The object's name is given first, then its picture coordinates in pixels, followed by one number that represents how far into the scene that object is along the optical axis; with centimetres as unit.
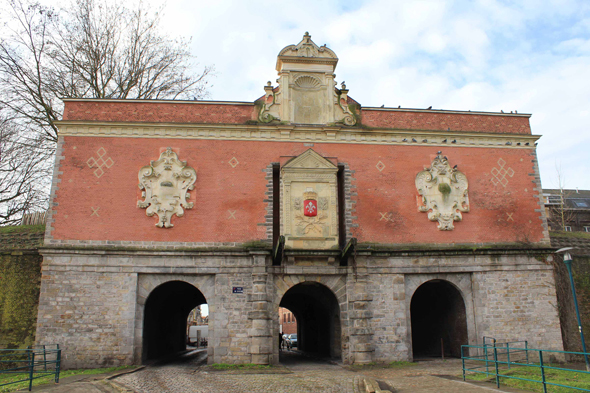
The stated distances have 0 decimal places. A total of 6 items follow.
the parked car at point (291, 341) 3432
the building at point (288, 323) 6116
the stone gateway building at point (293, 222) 1616
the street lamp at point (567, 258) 1462
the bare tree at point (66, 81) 2300
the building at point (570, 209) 3478
